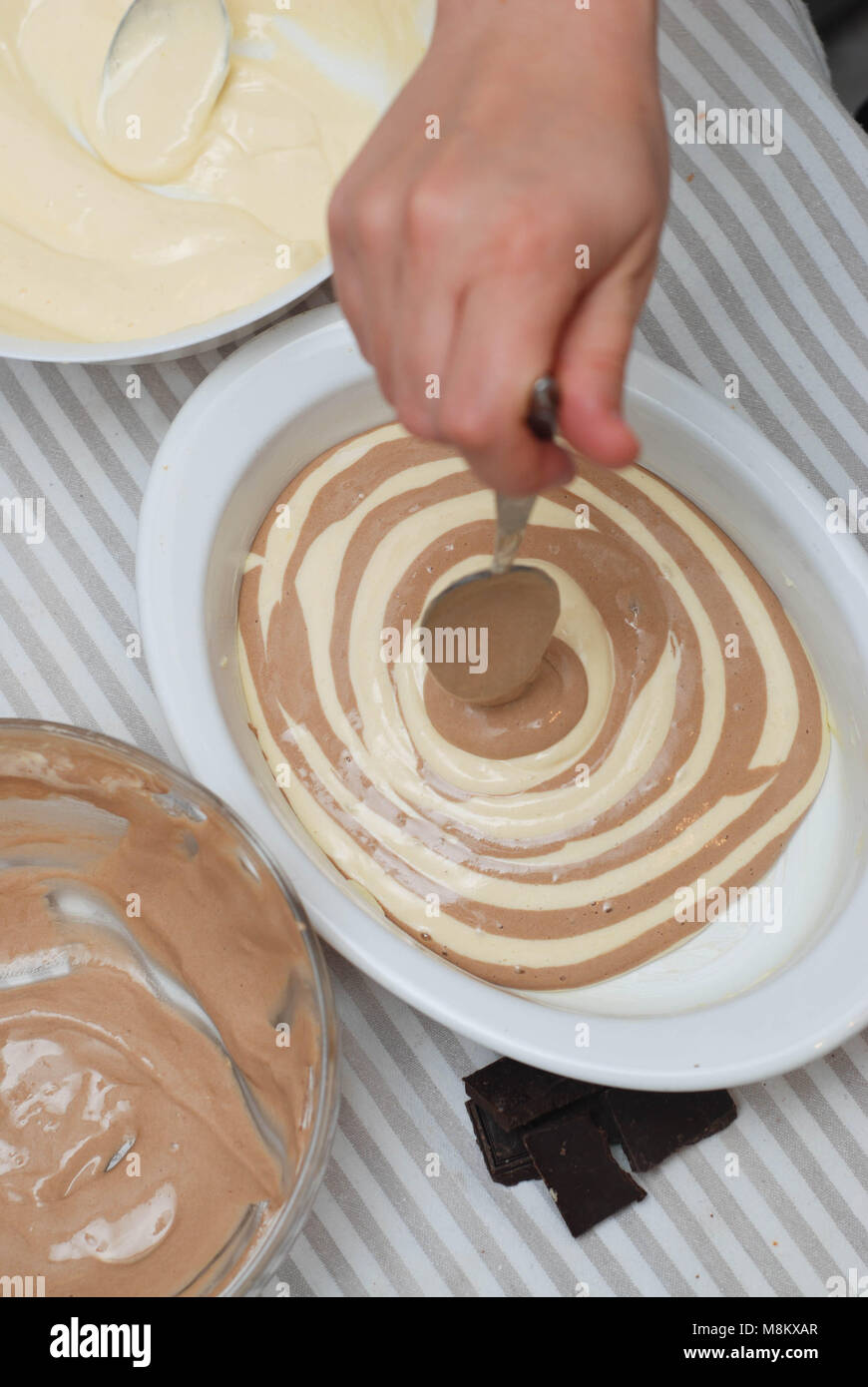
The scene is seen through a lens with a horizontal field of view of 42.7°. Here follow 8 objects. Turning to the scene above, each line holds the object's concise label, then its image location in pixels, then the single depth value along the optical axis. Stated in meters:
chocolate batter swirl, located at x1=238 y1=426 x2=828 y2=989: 0.71
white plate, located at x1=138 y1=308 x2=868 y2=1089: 0.63
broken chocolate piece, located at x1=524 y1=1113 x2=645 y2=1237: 0.73
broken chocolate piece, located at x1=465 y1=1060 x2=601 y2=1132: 0.72
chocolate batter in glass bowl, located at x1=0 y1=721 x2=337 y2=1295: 0.65
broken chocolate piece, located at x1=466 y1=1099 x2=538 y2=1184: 0.74
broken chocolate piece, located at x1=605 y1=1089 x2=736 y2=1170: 0.73
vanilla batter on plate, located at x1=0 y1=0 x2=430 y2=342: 0.75
